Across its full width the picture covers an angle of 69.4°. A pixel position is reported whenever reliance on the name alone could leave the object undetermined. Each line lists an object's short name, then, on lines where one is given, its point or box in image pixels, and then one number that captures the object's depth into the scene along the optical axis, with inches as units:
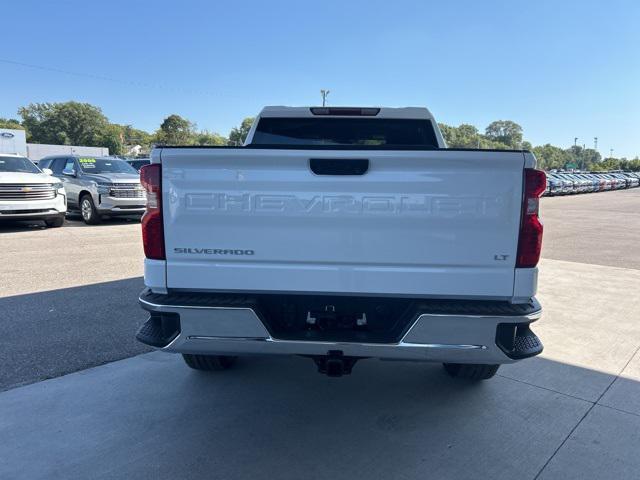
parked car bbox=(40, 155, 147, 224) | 510.9
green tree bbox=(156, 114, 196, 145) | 3666.3
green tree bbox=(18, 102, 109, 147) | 4202.8
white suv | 431.8
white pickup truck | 98.2
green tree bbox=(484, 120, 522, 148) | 6619.1
